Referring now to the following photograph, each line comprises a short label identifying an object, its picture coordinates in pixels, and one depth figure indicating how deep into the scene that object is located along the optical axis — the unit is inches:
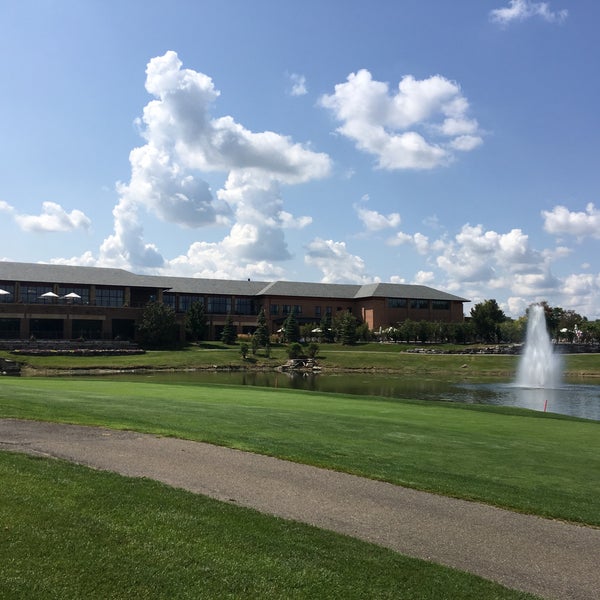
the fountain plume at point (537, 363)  2260.8
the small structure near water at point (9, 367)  2161.4
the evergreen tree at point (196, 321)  3646.7
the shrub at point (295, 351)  2992.1
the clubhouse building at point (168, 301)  3191.4
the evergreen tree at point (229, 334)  3592.5
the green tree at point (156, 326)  3169.3
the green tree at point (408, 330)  3789.4
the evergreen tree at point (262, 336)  3112.7
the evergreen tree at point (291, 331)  3607.3
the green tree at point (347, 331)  3693.4
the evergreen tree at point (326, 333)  3799.2
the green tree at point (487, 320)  3987.2
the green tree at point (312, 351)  2994.6
